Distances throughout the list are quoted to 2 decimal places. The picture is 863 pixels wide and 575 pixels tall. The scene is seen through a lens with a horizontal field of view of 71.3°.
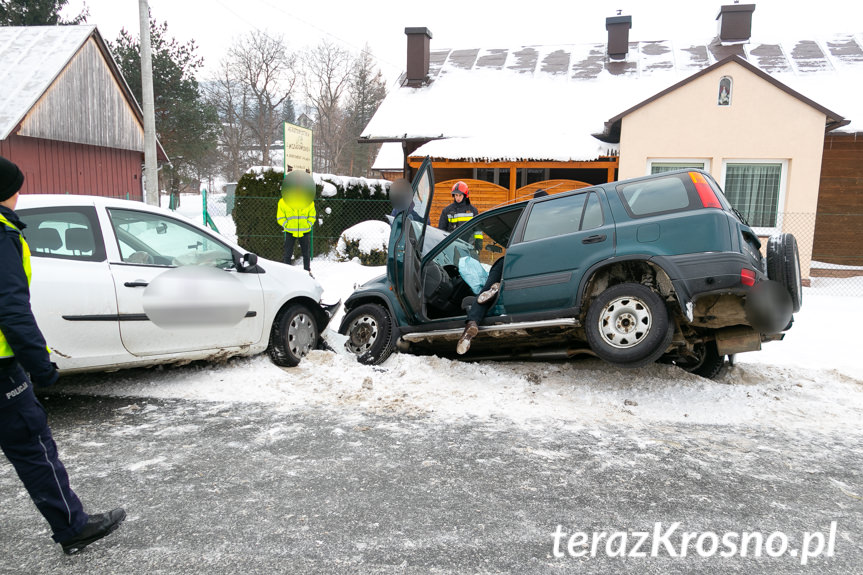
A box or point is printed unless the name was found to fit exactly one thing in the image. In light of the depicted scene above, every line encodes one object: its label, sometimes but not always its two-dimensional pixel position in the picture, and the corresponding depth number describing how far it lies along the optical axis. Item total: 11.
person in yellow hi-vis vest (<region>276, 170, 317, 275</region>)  10.52
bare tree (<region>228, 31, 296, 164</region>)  41.41
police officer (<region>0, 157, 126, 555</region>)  2.52
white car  4.35
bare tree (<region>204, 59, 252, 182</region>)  41.31
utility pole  11.79
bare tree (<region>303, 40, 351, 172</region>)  43.06
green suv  4.43
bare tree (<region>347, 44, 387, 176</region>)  44.06
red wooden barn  19.58
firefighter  9.20
